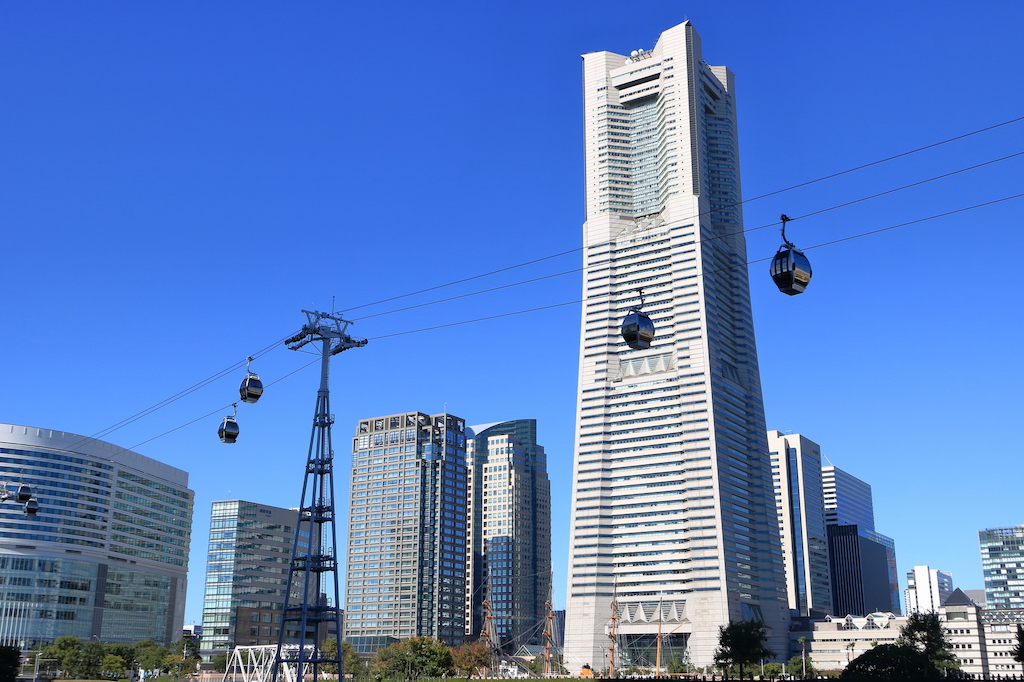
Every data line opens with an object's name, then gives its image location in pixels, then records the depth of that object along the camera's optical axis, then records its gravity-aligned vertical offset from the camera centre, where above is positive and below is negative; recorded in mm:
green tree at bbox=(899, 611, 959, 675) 152250 -2316
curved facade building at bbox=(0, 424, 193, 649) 193625 +5365
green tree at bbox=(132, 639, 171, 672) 173750 -6877
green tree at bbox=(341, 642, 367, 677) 186875 -8346
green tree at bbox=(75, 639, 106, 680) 158375 -7189
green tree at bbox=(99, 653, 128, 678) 162250 -7806
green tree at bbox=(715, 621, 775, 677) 133375 -3135
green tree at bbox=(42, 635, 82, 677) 158375 -5687
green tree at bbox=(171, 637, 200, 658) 193250 -6307
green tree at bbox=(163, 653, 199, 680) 172462 -8303
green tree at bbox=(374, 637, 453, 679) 162500 -6635
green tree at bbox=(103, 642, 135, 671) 172138 -6097
